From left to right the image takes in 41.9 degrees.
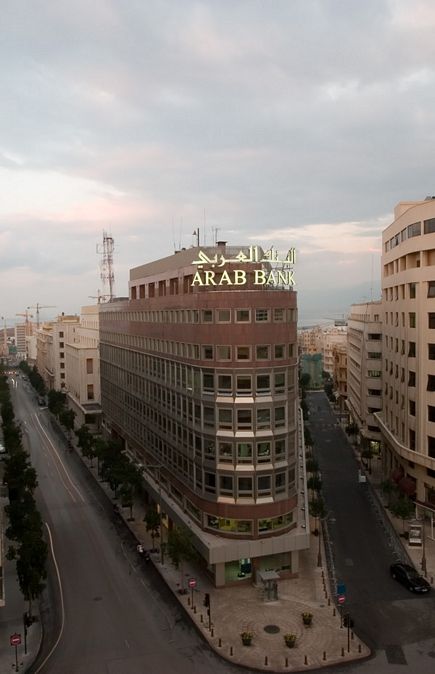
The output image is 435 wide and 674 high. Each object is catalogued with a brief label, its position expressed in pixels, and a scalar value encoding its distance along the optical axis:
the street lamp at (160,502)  58.69
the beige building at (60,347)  172.62
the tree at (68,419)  115.66
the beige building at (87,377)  132.62
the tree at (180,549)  51.91
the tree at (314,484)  72.38
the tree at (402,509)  62.56
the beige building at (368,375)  101.01
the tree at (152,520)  59.88
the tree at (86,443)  90.72
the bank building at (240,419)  54.03
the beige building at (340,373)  162.50
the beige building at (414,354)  70.19
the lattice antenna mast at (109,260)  150.75
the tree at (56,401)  128.62
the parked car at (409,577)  51.66
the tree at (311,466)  84.50
